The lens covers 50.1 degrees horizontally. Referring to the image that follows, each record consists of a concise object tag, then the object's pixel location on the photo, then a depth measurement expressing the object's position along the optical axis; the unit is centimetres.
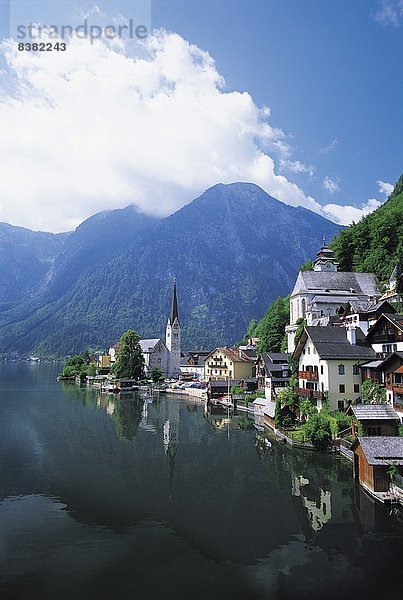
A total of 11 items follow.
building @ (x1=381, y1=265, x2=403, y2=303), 5478
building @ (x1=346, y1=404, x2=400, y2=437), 3206
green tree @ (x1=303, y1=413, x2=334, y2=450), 3578
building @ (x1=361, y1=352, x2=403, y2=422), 3319
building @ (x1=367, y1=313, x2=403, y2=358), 3909
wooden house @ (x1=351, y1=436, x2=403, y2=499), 2455
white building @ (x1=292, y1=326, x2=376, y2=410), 4019
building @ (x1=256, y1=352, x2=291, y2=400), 6188
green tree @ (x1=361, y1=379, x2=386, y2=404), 3566
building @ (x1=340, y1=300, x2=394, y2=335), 4766
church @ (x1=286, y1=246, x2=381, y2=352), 6828
